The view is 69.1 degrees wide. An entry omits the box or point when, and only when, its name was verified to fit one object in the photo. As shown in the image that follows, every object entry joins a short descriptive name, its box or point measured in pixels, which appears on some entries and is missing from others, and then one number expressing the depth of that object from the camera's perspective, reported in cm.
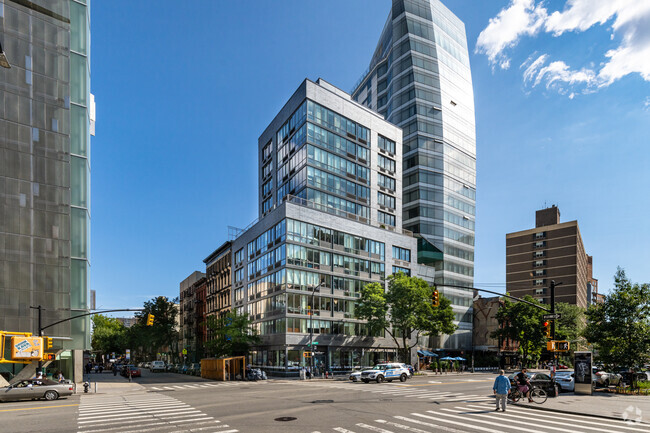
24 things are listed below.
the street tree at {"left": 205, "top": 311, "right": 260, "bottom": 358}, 5800
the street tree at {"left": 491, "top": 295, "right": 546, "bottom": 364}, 7125
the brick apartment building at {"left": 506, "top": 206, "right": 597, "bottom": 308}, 12644
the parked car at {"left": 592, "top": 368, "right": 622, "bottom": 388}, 3312
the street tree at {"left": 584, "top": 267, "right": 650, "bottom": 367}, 3023
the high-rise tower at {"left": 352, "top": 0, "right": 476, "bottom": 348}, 9156
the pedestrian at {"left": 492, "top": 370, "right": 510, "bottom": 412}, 2170
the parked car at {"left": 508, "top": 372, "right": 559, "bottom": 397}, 2875
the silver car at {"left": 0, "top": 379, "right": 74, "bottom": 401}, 2798
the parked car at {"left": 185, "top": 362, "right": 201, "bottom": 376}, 6148
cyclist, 2488
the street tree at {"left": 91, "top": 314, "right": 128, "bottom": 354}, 11469
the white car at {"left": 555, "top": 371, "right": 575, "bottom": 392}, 3259
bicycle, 2508
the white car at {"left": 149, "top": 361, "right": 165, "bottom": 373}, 8106
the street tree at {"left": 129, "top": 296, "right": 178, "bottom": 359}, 9275
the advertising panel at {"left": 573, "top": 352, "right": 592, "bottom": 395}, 2947
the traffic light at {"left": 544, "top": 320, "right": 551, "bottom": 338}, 2889
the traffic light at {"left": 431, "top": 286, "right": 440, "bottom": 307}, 2930
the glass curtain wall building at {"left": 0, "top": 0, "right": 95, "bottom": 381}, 3919
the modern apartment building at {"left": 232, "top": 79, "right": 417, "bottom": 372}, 5878
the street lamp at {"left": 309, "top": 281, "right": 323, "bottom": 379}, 5221
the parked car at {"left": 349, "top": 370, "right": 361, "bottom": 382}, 4331
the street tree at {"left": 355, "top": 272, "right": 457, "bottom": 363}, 5825
